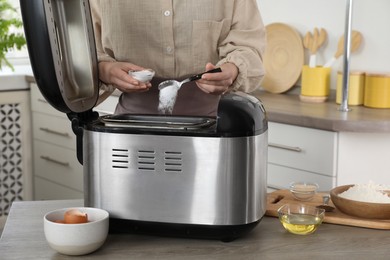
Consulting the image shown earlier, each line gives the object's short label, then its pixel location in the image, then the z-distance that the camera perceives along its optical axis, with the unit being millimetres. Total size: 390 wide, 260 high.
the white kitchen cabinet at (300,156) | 3427
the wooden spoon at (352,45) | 4028
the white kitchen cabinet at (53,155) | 5103
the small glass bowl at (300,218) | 1904
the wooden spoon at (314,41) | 4155
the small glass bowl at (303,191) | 2223
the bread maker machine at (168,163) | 1785
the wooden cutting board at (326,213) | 1983
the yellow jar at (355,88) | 3893
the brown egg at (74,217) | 1772
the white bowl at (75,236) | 1733
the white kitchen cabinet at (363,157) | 3412
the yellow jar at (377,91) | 3771
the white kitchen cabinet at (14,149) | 5225
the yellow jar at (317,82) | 4067
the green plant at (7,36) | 5196
